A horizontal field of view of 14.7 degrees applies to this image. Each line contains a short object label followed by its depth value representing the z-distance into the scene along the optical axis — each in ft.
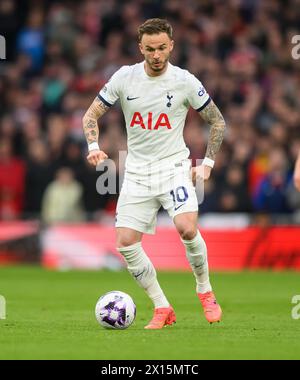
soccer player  35.27
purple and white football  34.42
